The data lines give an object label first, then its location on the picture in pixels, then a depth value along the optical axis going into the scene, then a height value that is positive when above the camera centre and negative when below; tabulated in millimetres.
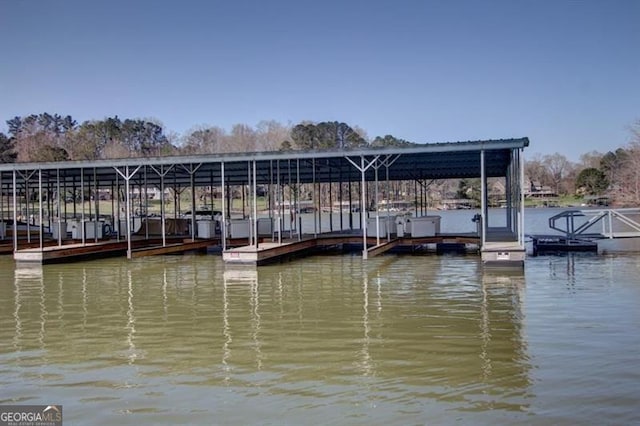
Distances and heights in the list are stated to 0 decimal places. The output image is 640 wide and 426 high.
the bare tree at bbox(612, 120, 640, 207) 44188 +1469
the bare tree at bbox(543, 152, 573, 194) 97394 +5655
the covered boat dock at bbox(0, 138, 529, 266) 15727 -302
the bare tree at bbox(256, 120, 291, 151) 71375 +8539
